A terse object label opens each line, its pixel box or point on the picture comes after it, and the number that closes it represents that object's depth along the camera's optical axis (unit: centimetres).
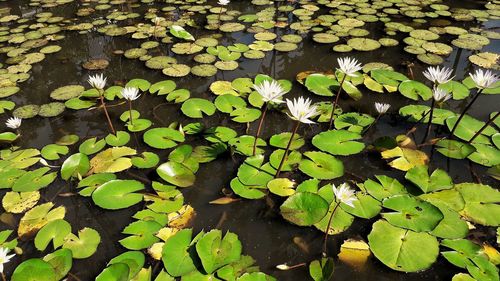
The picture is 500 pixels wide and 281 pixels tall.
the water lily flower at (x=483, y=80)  273
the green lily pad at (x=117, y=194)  283
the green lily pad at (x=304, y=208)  257
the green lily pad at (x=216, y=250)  225
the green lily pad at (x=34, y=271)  228
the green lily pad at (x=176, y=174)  299
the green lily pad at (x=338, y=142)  320
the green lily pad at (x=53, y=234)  255
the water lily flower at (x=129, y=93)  328
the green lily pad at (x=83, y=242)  251
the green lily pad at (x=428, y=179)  279
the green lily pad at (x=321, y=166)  298
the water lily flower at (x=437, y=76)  287
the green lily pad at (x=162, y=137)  344
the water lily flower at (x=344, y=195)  221
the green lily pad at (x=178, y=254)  228
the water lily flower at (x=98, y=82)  331
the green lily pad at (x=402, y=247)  228
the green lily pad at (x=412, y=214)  245
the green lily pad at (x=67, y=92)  429
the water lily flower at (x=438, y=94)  284
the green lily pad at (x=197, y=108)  387
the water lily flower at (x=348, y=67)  301
